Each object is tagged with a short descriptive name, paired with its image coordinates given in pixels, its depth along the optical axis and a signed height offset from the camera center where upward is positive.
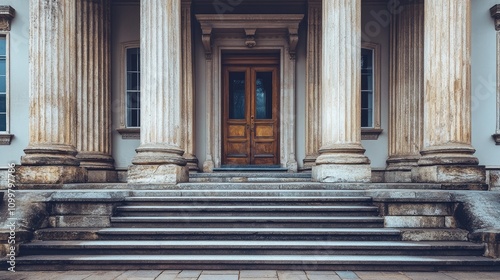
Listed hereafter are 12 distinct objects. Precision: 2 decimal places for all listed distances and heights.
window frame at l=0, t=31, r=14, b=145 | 10.98 +1.59
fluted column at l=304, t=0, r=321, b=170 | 10.98 +1.72
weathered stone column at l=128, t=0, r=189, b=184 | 8.07 +1.11
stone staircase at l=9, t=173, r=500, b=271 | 5.54 -1.56
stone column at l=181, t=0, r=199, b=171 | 10.82 +1.45
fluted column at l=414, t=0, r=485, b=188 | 7.88 +1.09
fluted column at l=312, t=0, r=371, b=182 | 8.21 +1.14
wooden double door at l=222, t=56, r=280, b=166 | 11.53 +0.83
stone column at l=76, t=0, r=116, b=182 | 10.12 +1.24
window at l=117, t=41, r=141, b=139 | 11.22 +1.39
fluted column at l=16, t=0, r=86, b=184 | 7.81 +0.71
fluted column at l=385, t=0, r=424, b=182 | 10.45 +1.27
